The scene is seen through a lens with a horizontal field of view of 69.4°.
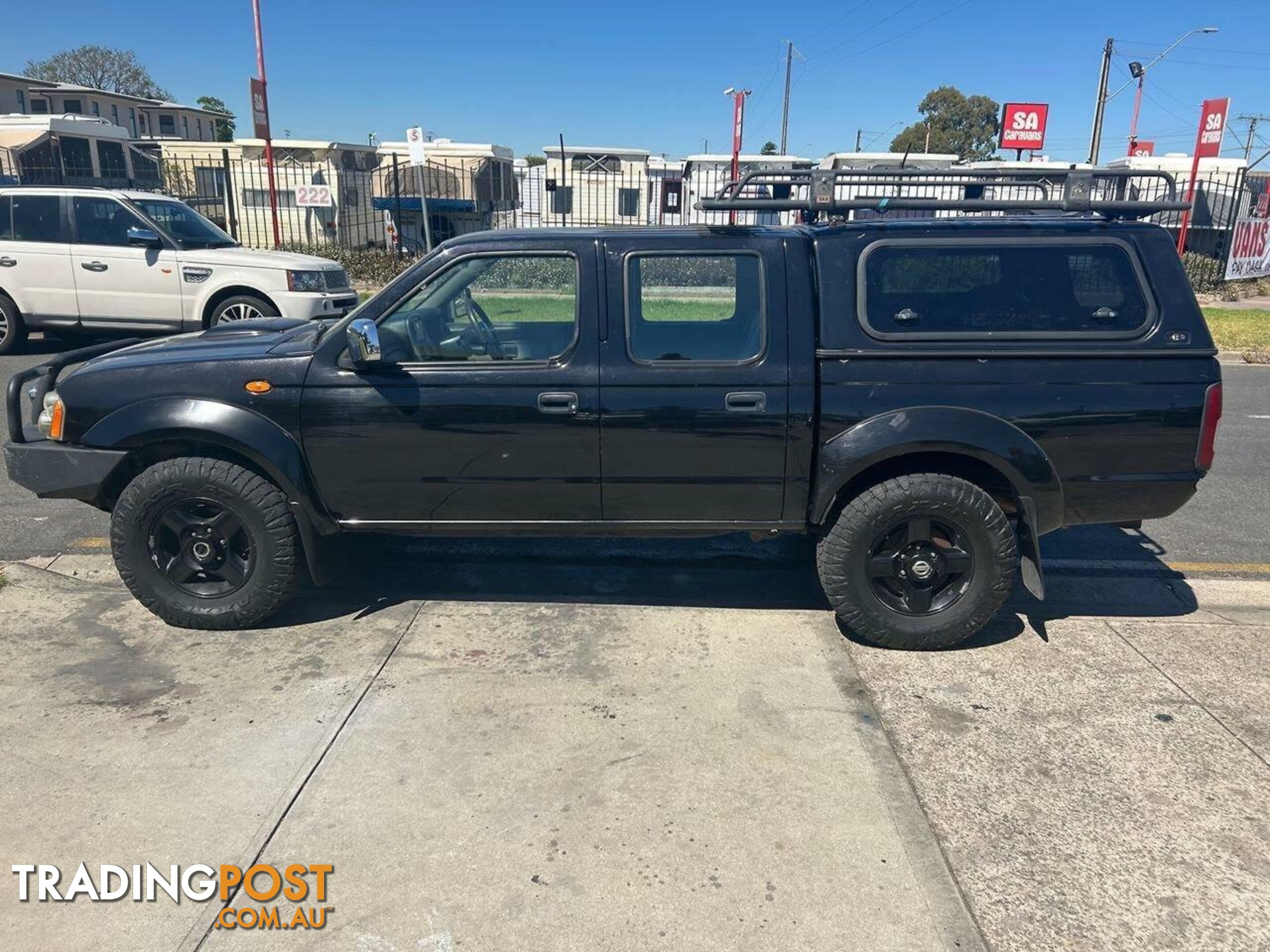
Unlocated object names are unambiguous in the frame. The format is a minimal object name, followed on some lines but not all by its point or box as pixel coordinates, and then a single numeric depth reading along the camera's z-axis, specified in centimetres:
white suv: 1020
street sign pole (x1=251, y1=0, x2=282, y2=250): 1594
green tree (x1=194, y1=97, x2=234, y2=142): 5906
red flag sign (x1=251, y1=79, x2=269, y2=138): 1582
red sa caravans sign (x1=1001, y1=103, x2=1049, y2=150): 2656
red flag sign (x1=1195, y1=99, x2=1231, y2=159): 1705
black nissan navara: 386
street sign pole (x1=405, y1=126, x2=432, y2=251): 1462
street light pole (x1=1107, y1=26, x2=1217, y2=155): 2605
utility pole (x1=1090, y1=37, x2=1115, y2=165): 2806
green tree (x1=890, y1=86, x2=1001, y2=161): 7194
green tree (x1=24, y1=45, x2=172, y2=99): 6762
